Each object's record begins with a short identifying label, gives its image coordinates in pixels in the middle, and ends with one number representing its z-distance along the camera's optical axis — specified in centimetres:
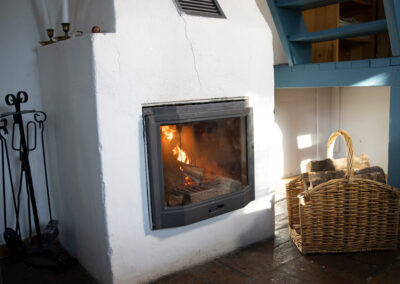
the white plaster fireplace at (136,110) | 168
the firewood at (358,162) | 235
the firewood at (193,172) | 200
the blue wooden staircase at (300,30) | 234
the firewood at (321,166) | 233
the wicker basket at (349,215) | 201
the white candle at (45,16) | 222
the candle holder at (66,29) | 195
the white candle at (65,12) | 195
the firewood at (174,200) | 189
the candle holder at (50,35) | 207
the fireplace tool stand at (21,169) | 206
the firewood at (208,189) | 194
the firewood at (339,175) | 217
